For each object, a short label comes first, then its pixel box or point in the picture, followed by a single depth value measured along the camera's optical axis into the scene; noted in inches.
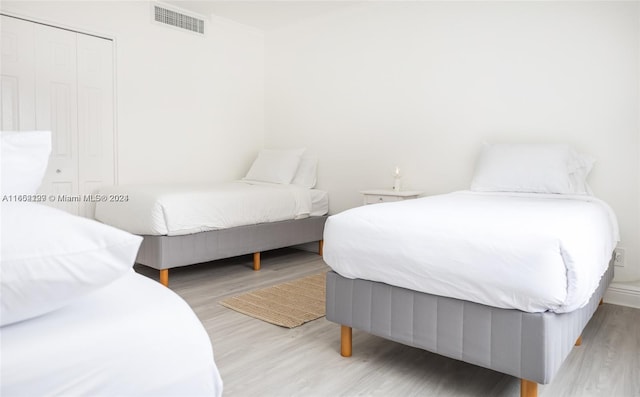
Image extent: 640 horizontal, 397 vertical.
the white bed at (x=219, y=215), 129.4
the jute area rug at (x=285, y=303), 106.3
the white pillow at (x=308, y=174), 187.6
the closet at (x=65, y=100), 137.0
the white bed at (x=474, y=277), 61.0
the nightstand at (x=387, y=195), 146.8
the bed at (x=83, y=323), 29.0
